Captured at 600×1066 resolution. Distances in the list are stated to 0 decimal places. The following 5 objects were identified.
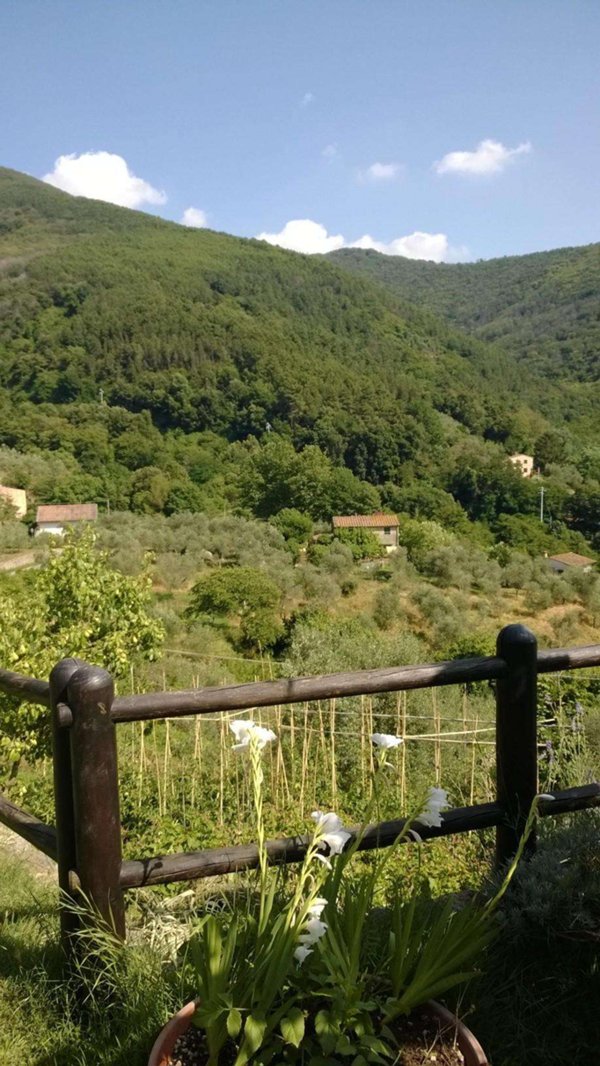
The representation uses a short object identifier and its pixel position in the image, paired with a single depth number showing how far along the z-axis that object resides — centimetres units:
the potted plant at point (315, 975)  138
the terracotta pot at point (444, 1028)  141
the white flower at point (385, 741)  161
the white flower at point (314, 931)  144
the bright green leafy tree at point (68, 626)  747
